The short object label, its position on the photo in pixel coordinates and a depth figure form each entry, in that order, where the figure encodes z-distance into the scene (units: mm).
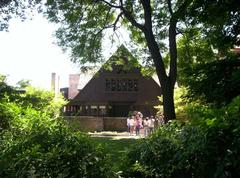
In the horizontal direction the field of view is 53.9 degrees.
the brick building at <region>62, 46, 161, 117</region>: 27737
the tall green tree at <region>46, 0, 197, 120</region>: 13926
